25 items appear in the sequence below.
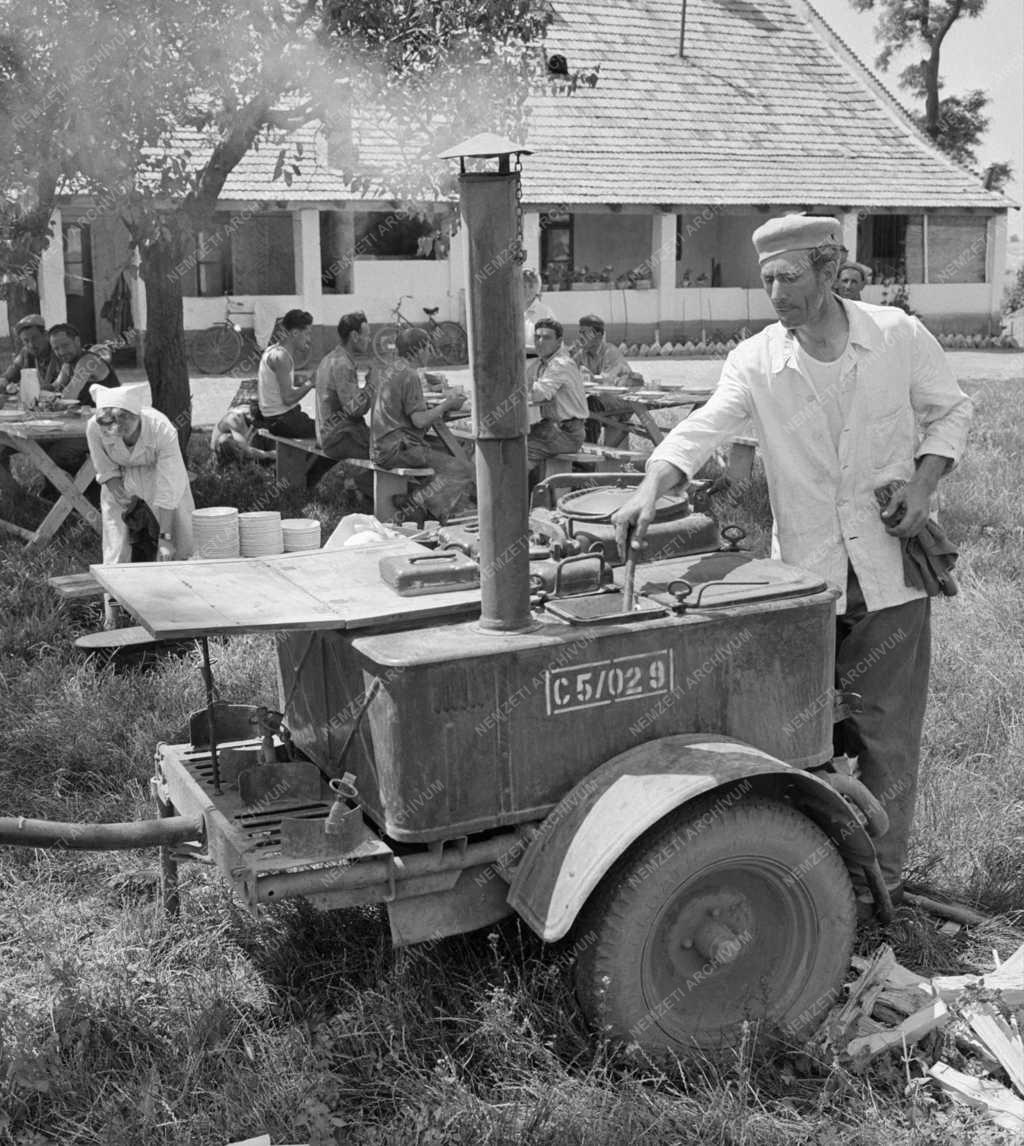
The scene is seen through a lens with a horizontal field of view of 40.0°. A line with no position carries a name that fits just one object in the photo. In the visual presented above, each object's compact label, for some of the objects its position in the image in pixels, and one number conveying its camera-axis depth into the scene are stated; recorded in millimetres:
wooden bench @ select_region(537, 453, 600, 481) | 10211
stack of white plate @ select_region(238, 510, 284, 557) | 7742
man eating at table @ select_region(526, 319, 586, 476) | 10125
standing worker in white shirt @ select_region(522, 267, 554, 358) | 10635
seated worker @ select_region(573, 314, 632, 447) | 12390
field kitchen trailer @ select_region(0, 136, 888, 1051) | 3213
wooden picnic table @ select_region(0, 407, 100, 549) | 9133
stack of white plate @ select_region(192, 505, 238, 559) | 7559
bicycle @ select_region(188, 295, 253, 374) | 21891
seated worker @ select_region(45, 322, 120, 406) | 10773
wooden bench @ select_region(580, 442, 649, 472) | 10344
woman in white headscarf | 7176
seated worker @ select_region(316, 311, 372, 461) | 10555
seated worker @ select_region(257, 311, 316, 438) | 11305
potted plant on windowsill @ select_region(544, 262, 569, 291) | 25531
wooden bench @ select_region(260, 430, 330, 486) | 10898
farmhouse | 23047
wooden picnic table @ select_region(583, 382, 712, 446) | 11578
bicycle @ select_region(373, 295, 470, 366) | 22875
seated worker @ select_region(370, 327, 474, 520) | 9812
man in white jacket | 3881
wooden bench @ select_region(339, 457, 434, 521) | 9773
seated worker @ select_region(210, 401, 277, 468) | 11588
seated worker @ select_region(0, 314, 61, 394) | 12016
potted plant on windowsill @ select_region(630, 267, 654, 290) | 25781
